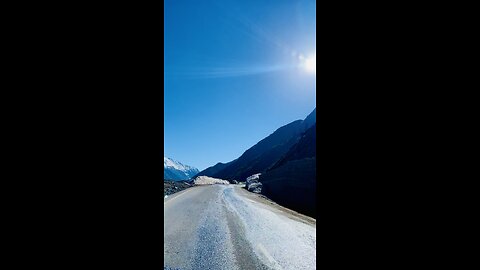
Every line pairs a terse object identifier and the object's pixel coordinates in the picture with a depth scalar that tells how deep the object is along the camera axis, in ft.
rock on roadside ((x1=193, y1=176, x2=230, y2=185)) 118.26
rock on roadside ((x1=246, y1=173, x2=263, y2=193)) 67.33
